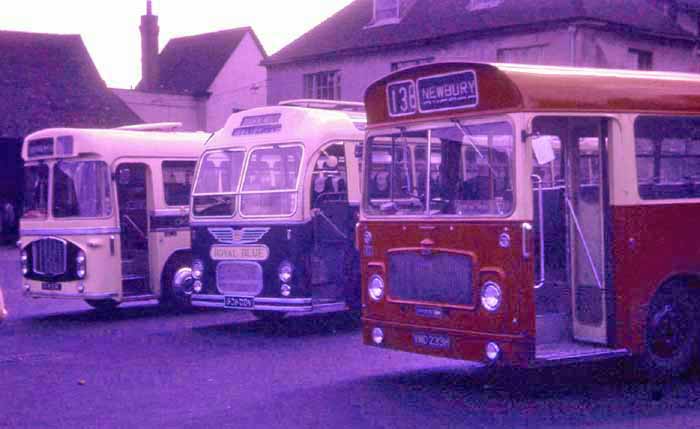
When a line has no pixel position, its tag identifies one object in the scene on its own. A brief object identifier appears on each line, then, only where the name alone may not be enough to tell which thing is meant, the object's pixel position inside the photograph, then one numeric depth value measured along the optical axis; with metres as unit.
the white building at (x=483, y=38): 33.97
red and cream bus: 9.82
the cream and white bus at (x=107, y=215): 17.17
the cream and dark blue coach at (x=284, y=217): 14.72
